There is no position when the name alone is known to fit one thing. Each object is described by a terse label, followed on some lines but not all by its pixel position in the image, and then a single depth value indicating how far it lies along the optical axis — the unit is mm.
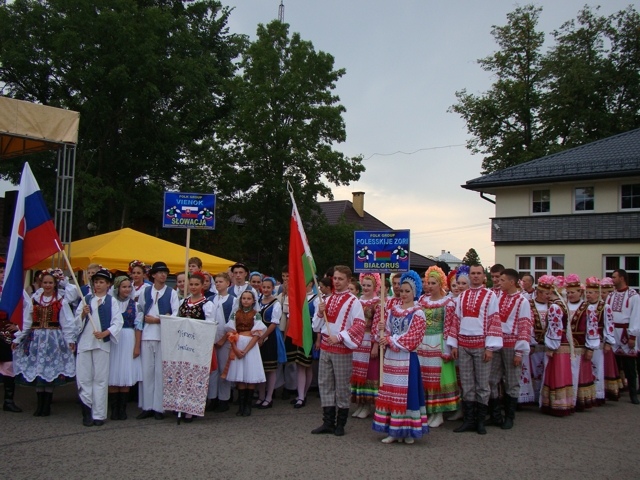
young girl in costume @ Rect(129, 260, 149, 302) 8362
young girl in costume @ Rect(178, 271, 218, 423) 7555
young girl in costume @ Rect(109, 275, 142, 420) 7465
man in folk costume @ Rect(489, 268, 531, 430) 7410
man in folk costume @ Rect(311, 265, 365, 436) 6746
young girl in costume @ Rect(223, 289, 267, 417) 7879
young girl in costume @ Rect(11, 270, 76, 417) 7473
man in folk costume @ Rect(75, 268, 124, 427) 7145
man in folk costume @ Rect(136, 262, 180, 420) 7602
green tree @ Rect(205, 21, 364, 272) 23875
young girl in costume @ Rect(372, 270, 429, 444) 6391
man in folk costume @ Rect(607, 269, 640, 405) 10016
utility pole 26981
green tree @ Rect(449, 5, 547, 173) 32375
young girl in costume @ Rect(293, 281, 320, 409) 8812
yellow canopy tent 11742
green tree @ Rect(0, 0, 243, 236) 18938
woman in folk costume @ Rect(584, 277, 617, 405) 9469
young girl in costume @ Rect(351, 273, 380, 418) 7801
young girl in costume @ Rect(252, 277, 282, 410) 8438
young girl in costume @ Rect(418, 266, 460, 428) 7426
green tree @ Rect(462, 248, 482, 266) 55644
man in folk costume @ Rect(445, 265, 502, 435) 7109
